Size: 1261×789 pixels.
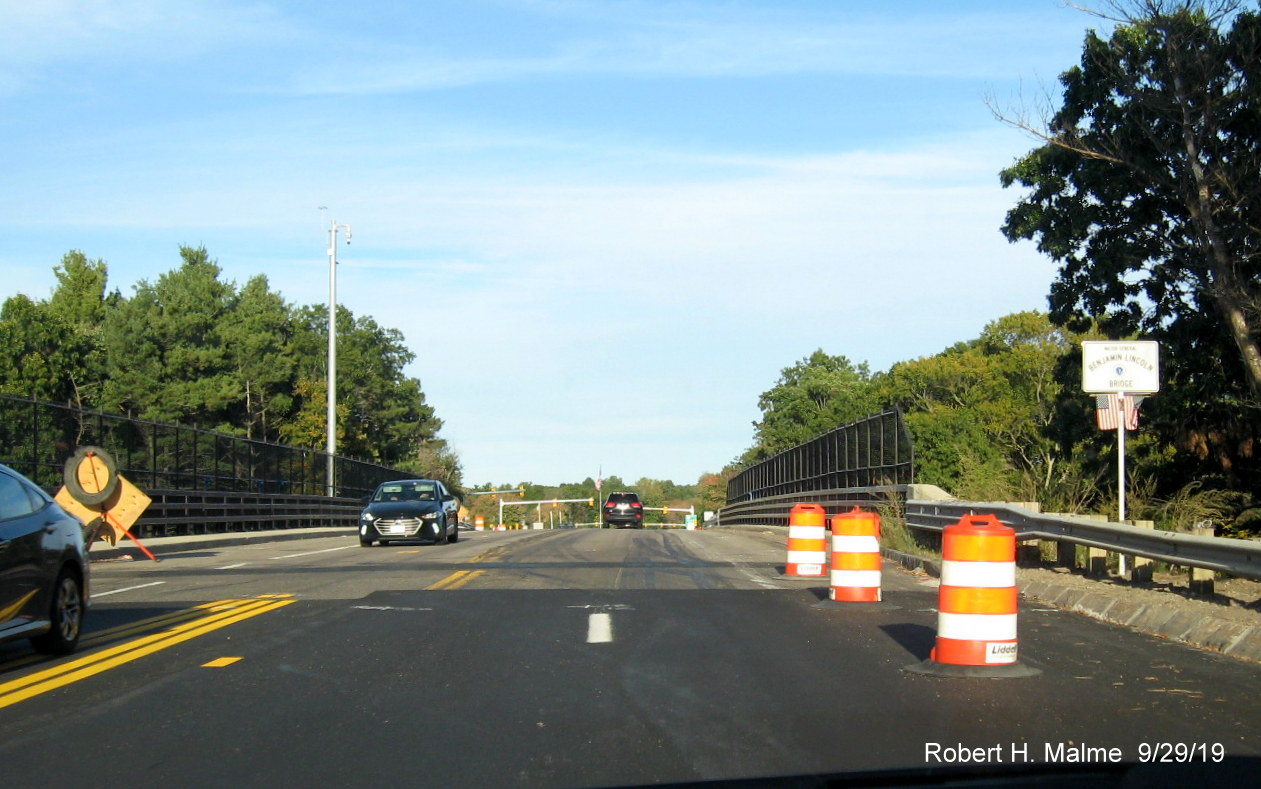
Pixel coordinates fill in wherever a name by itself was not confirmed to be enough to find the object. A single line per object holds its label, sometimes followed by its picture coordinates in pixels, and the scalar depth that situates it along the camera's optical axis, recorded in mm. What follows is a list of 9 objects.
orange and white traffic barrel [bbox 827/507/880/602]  12297
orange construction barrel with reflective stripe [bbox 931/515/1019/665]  8258
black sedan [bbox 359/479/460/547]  26078
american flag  15258
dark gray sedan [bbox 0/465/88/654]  8703
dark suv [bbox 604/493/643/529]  59156
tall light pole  45000
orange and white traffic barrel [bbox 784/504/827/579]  15445
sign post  15180
